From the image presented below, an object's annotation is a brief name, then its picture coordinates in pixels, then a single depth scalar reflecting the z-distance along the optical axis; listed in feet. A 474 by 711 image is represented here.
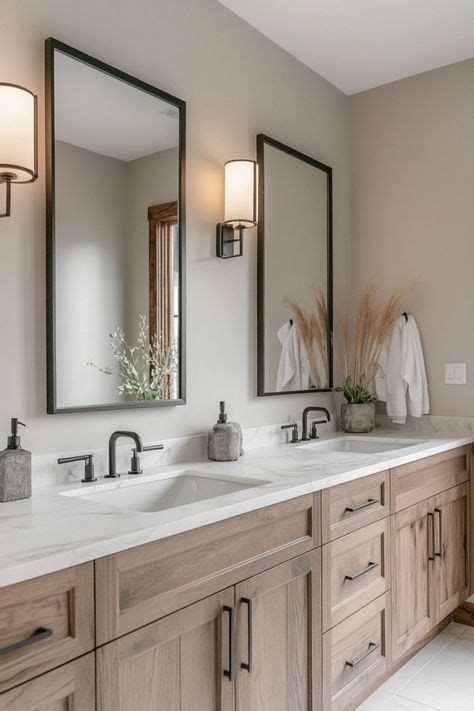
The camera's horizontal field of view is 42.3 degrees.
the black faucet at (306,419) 8.98
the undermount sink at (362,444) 9.00
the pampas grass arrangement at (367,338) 10.21
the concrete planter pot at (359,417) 9.94
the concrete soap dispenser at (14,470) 5.12
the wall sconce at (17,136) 5.23
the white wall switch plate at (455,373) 9.82
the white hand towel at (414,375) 9.96
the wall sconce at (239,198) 7.82
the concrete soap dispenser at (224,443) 7.36
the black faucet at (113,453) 6.19
